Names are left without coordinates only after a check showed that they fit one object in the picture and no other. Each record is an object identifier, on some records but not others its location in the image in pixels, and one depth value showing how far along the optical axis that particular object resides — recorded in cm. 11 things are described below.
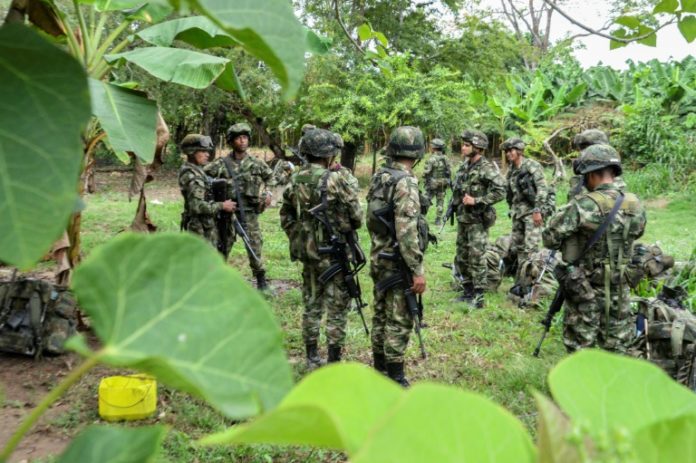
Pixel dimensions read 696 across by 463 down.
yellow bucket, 344
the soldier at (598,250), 394
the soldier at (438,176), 1067
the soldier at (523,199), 670
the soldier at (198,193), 585
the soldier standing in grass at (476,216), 628
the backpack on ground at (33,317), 411
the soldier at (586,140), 572
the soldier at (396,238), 403
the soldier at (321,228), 433
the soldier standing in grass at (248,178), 628
